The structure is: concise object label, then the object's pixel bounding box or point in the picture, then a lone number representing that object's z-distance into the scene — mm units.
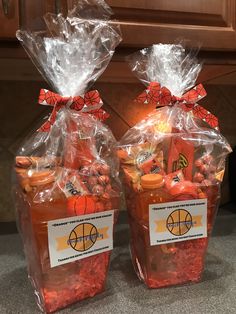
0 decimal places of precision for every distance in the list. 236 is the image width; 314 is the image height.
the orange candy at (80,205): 497
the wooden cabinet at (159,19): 585
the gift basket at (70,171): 493
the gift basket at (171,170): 549
